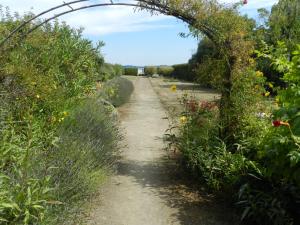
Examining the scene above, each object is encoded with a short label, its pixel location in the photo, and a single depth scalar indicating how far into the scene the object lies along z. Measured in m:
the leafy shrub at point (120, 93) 7.23
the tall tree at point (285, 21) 13.86
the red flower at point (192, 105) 4.96
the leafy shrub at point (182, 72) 29.77
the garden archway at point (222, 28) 4.58
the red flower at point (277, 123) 2.74
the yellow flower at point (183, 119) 4.90
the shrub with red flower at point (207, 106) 4.95
